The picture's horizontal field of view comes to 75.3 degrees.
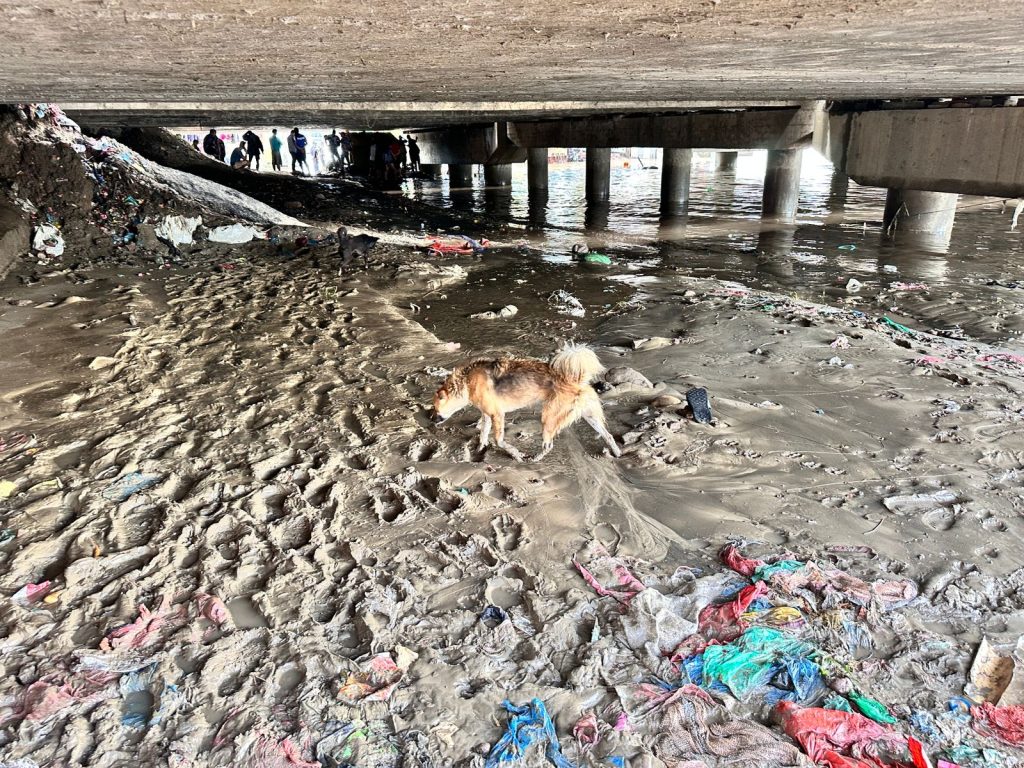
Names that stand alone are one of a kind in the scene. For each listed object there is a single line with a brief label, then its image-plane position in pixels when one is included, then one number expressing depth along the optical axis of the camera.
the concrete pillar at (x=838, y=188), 23.55
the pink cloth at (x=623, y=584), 3.79
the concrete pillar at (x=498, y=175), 28.89
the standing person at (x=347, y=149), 34.34
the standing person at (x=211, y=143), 27.28
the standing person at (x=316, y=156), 37.94
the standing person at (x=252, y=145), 28.62
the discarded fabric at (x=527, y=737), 2.85
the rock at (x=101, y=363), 6.80
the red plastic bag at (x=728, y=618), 3.54
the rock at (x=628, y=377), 6.52
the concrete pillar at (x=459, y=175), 31.75
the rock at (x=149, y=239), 11.62
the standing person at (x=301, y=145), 29.41
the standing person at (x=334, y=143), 34.03
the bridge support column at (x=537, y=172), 25.27
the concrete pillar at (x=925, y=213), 15.03
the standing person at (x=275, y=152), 32.70
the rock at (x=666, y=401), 6.09
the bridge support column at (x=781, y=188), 17.88
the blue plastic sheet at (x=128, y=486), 4.66
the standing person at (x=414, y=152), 31.25
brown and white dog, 5.07
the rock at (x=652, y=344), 7.78
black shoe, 5.77
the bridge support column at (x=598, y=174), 23.16
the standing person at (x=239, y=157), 28.33
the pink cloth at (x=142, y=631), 3.40
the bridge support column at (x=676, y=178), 21.58
